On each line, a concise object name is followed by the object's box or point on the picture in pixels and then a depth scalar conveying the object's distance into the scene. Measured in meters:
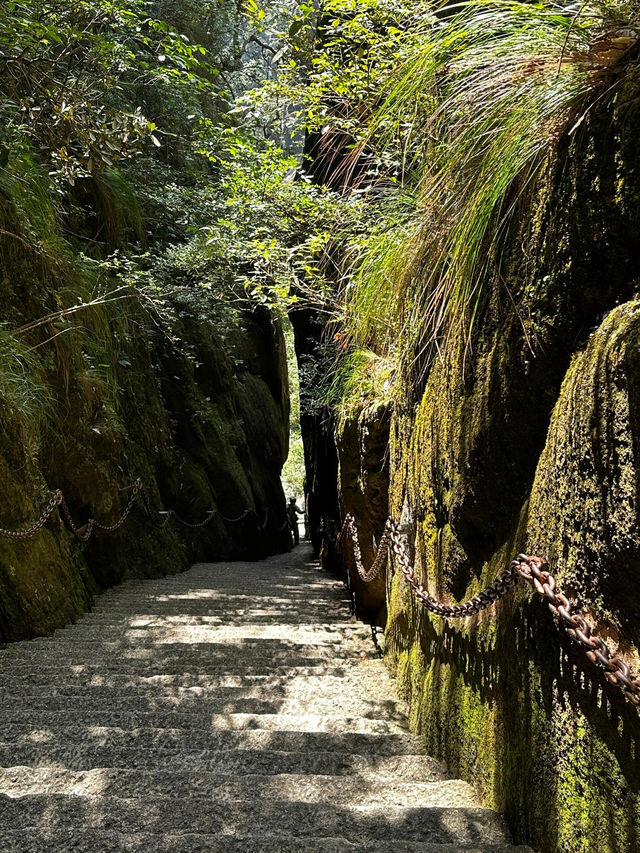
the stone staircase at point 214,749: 2.15
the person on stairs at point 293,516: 23.82
